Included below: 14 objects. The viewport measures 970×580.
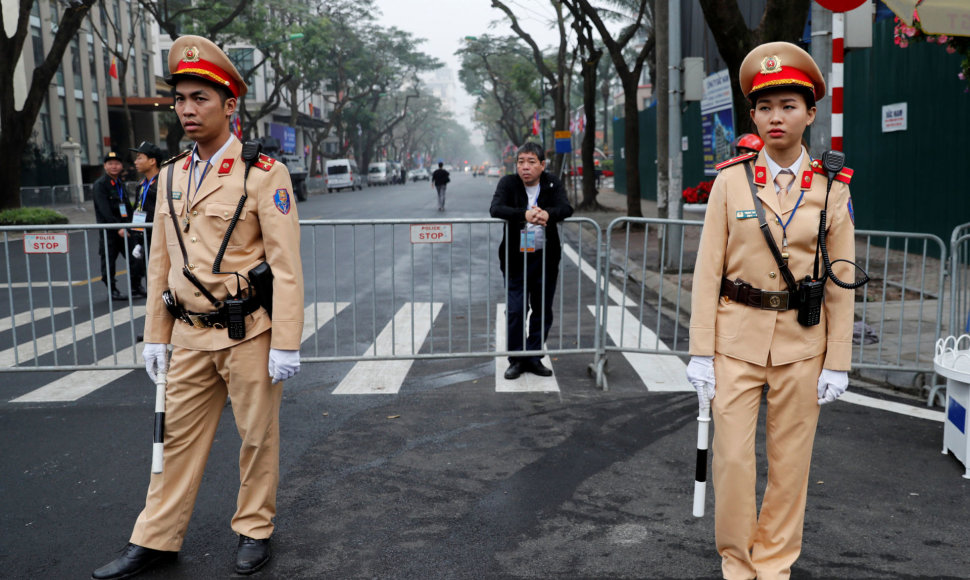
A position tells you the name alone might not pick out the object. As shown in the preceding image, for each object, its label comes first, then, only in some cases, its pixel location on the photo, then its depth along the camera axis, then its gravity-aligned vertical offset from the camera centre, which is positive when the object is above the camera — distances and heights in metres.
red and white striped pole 8.30 +0.78
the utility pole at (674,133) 13.60 +0.51
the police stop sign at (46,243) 7.39 -0.53
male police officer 3.69 -0.55
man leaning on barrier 7.02 -0.58
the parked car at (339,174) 57.50 -0.08
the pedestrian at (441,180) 33.94 -0.32
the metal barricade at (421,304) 7.46 -1.55
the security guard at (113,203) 11.14 -0.33
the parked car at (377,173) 72.88 -0.06
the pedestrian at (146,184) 9.40 -0.08
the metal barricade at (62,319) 7.44 -1.52
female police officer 3.35 -0.60
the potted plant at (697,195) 14.17 -0.44
